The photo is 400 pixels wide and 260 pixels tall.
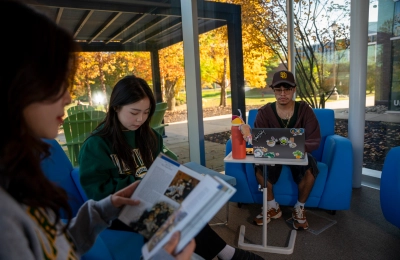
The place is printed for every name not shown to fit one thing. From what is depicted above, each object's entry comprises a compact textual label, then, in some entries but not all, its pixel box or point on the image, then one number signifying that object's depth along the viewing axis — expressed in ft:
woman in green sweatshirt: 4.64
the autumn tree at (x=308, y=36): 11.44
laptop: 5.83
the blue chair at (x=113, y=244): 3.84
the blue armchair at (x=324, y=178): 7.49
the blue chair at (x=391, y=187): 6.09
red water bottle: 6.05
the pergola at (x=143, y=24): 9.16
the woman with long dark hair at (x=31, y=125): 1.84
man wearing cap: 7.37
